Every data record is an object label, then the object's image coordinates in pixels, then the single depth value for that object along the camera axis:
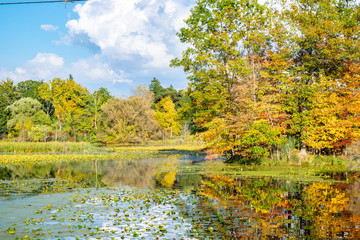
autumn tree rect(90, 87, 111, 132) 80.04
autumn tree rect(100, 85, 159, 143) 74.25
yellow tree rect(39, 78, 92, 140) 78.06
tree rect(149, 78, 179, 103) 107.59
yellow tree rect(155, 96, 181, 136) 87.00
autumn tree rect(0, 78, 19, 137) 81.69
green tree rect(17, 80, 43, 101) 93.25
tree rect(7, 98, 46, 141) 76.19
